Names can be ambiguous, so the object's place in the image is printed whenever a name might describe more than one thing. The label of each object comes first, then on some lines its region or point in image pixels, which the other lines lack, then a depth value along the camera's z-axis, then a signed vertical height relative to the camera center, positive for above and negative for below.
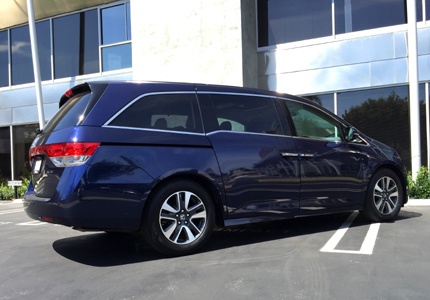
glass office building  10.07 +2.59
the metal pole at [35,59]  12.38 +2.79
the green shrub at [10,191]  12.89 -1.19
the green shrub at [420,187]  8.45 -0.96
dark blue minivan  3.89 -0.16
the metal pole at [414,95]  8.94 +0.96
